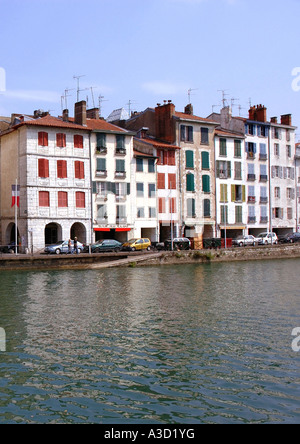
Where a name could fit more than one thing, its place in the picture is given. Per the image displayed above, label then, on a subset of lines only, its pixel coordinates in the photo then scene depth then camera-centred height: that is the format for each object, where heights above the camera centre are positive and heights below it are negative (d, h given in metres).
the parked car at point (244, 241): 57.91 -1.49
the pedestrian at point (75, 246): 45.35 -1.30
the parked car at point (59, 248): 45.69 -1.44
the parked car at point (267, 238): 59.88 -1.31
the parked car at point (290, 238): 62.34 -1.38
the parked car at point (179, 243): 52.09 -1.46
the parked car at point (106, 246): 47.75 -1.42
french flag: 41.98 +2.85
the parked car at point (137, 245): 49.42 -1.43
